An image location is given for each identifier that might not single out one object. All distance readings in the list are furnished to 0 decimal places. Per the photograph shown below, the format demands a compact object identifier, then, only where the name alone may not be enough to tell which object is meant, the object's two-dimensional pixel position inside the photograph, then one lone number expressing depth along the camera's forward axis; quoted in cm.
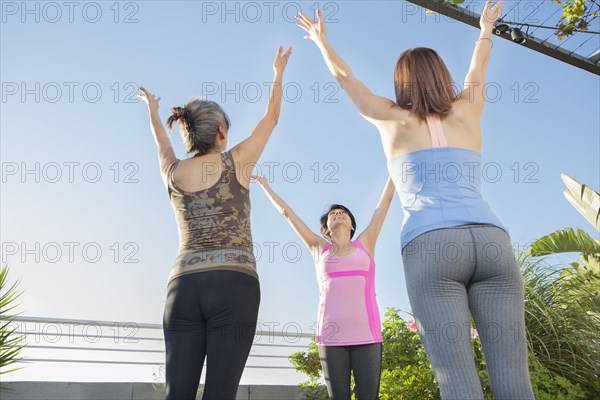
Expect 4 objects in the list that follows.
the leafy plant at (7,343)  554
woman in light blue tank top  177
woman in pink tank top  361
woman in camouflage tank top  214
